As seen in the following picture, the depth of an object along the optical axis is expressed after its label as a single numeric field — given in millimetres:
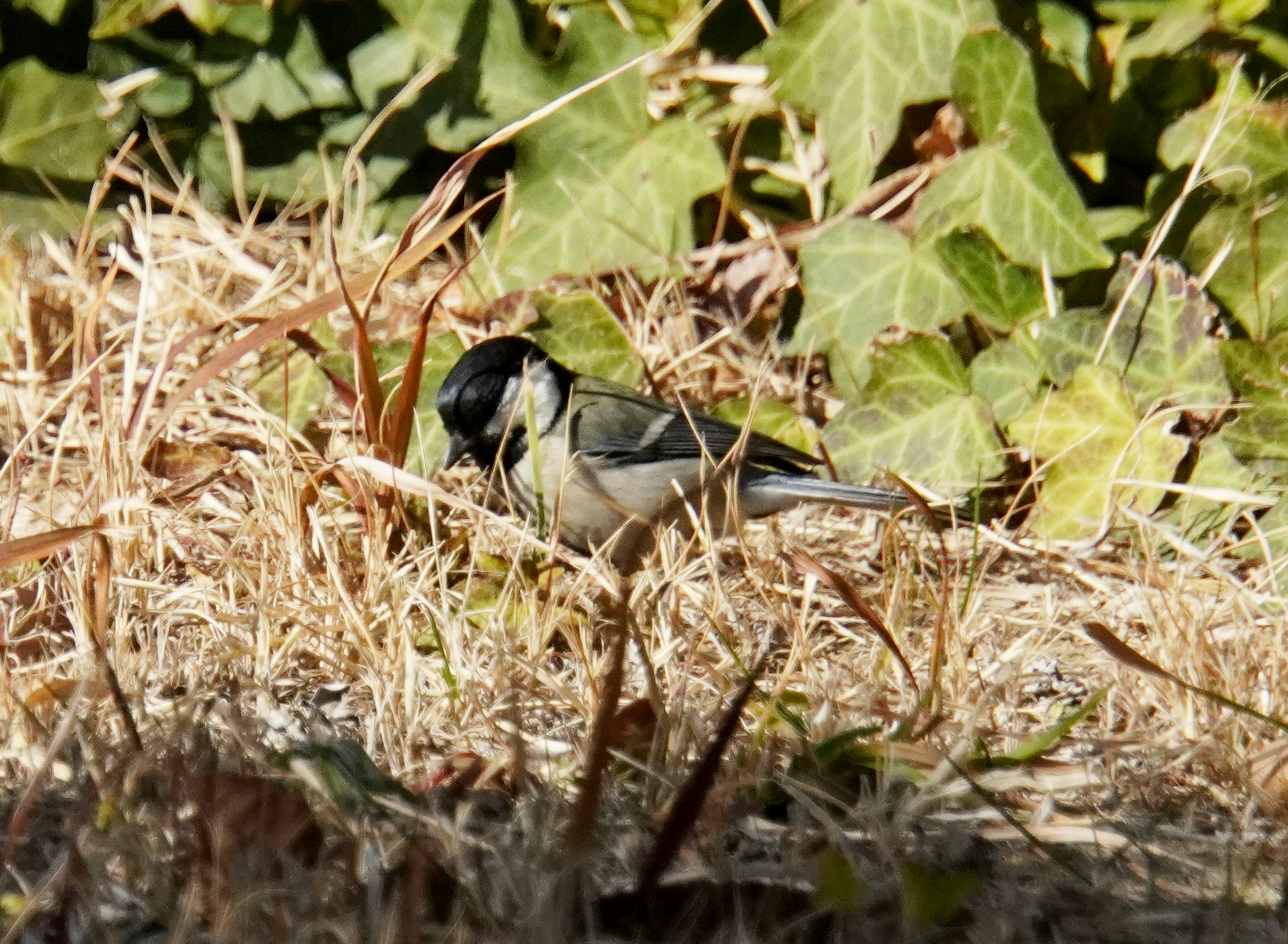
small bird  6777
